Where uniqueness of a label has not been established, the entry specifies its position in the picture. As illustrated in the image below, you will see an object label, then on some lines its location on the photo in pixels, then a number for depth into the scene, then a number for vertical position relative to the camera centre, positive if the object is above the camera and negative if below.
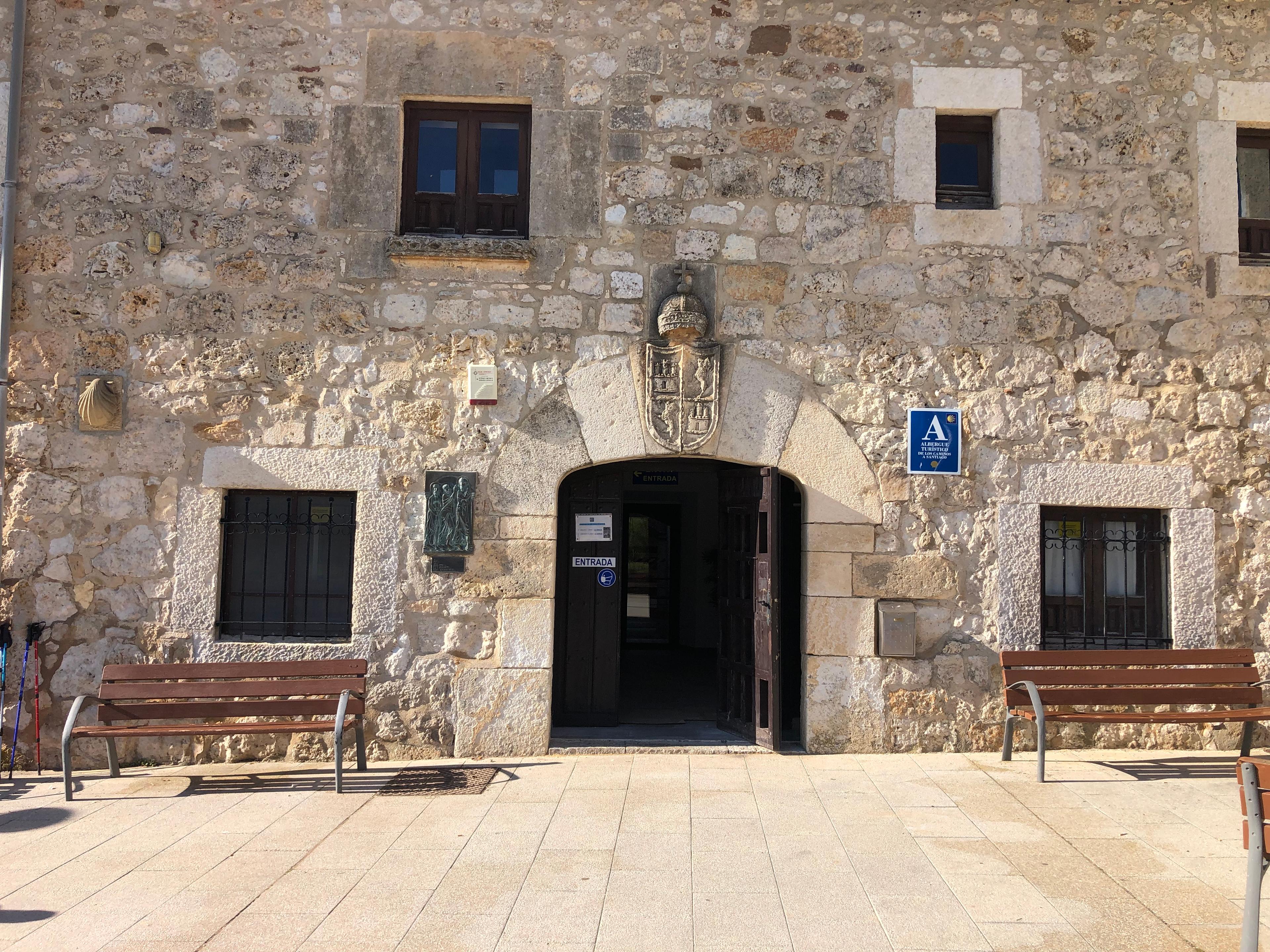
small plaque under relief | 5.32 -0.18
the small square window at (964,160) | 5.65 +2.40
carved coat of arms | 5.36 +0.89
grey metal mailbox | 5.32 -0.53
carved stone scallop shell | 5.21 +0.70
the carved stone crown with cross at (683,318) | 5.27 +1.29
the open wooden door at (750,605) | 5.41 -0.40
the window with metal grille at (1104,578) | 5.57 -0.18
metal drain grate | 4.63 -1.30
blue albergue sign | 5.41 +0.62
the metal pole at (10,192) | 5.26 +1.94
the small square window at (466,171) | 5.59 +2.25
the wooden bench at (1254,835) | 2.67 -0.84
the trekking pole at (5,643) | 5.04 -0.65
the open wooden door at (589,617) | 6.07 -0.53
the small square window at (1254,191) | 5.70 +2.26
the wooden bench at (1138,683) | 5.05 -0.75
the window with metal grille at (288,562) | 5.43 -0.18
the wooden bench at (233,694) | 4.80 -0.87
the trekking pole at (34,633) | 5.15 -0.60
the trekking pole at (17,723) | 5.11 -1.11
